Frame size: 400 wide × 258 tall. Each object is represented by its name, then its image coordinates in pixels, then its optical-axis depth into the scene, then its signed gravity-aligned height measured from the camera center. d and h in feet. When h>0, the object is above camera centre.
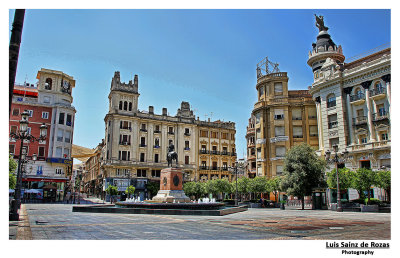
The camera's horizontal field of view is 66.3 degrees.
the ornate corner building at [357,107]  101.19 +25.54
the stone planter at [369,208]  75.00 -7.46
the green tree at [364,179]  82.12 -0.40
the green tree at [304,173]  99.25 +0.97
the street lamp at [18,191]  43.04 -3.01
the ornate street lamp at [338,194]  78.64 -4.52
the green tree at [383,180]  81.82 -0.56
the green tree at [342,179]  90.38 -0.59
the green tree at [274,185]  119.03 -3.60
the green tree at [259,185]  121.39 -3.84
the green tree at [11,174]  83.88 -1.02
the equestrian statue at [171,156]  82.92 +4.72
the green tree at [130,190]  159.24 -9.01
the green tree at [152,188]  178.81 -8.62
